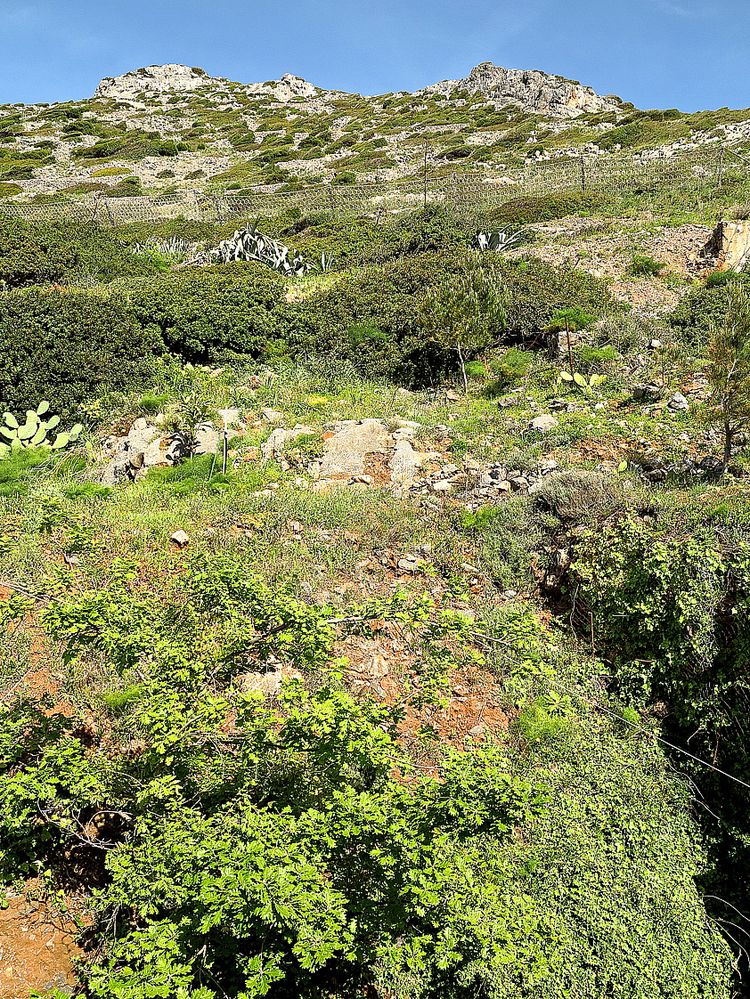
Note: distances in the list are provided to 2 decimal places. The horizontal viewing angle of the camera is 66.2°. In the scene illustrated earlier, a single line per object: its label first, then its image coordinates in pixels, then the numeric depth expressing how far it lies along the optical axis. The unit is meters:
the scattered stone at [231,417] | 11.00
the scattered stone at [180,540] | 7.45
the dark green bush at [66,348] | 11.30
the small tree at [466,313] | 12.41
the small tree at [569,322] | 12.68
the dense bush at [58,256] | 15.00
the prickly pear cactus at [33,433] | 10.51
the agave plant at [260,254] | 17.77
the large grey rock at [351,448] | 9.58
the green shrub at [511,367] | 12.04
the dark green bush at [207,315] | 13.20
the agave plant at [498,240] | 17.77
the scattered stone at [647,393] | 10.20
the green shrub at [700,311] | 12.00
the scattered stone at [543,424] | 9.77
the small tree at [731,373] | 7.79
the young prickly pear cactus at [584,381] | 11.03
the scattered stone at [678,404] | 9.62
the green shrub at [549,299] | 13.27
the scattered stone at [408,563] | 7.31
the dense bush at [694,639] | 5.40
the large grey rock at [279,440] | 10.05
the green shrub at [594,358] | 11.65
